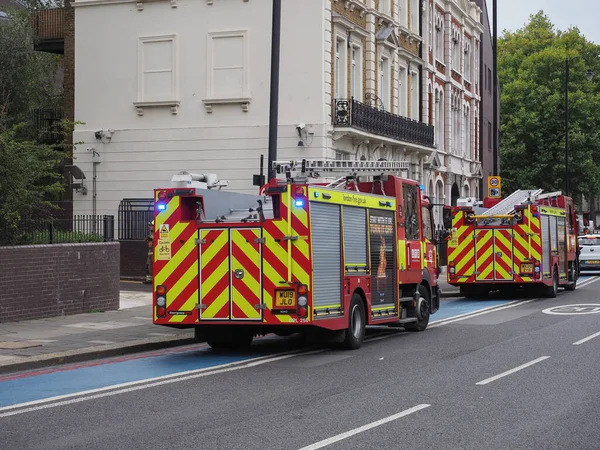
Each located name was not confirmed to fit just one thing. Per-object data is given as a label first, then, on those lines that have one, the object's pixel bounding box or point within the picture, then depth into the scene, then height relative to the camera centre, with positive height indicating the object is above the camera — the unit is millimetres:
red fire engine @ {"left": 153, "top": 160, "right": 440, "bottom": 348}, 14594 -309
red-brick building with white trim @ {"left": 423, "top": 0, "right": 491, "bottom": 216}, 45875 +6738
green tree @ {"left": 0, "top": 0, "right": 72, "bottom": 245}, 18594 +4383
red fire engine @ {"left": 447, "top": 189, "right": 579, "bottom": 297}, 27422 -218
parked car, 41906 -581
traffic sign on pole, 32781 +1591
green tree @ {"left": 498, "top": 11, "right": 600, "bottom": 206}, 66625 +7003
